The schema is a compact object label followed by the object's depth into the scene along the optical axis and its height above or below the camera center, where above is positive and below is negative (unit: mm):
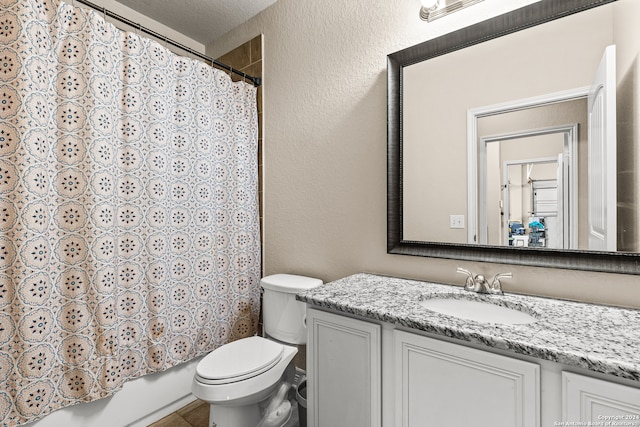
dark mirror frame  1061 +195
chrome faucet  1202 -301
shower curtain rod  1422 +948
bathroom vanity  705 -425
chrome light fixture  1275 +877
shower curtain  1206 +22
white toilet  1282 -708
